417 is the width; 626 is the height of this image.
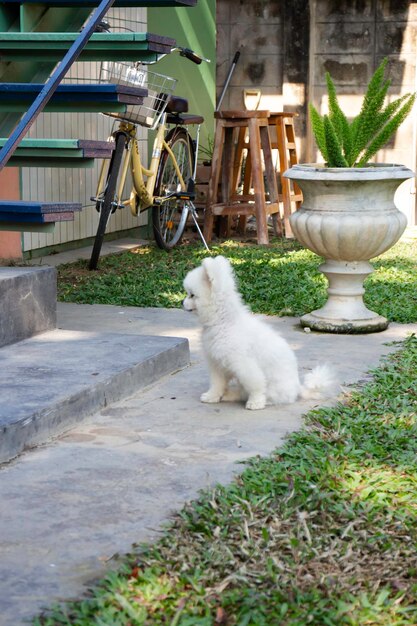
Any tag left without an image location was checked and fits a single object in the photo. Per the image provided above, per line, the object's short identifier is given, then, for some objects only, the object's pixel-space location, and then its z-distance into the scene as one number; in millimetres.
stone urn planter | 5578
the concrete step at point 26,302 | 4785
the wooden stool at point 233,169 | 9273
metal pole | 10774
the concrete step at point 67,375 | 3678
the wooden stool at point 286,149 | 9805
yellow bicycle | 7605
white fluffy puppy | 4125
